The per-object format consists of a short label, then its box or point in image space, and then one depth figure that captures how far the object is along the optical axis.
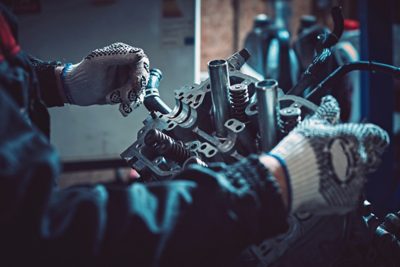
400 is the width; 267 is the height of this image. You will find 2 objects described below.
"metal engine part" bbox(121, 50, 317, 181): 1.06
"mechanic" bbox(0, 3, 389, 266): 0.74
